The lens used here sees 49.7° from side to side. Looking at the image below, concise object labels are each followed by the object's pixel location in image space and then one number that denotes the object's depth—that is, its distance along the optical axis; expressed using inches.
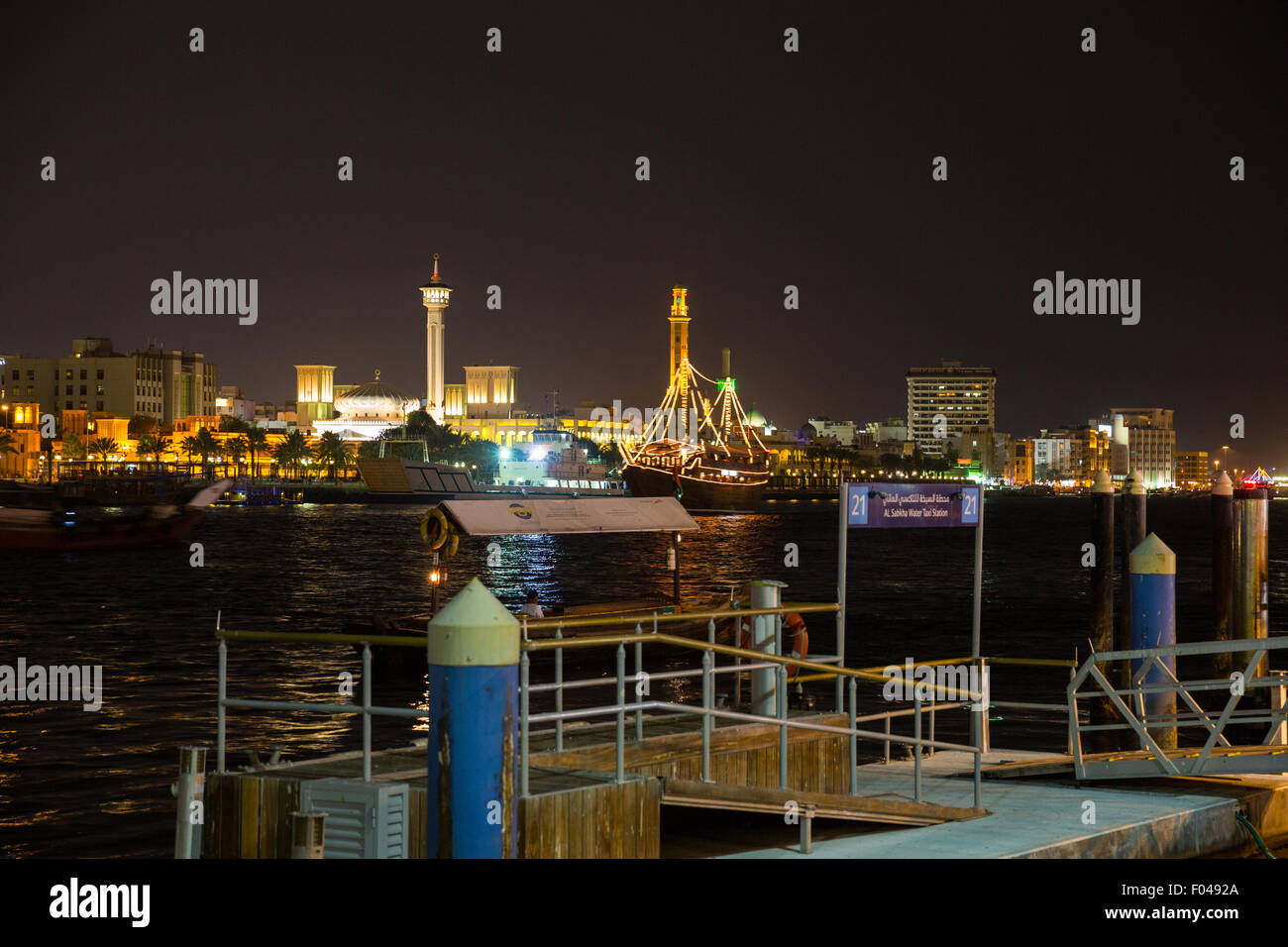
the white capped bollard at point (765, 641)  559.8
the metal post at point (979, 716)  682.8
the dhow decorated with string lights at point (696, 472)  6801.2
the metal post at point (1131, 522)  826.2
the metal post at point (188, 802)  406.9
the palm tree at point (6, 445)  6599.4
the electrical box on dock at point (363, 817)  379.2
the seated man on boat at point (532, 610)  1041.1
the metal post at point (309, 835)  366.3
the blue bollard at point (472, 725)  335.9
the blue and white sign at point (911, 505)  626.2
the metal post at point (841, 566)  590.2
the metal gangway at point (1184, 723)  584.1
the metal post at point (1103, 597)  800.9
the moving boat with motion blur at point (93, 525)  3774.6
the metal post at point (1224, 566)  850.8
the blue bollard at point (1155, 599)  700.0
